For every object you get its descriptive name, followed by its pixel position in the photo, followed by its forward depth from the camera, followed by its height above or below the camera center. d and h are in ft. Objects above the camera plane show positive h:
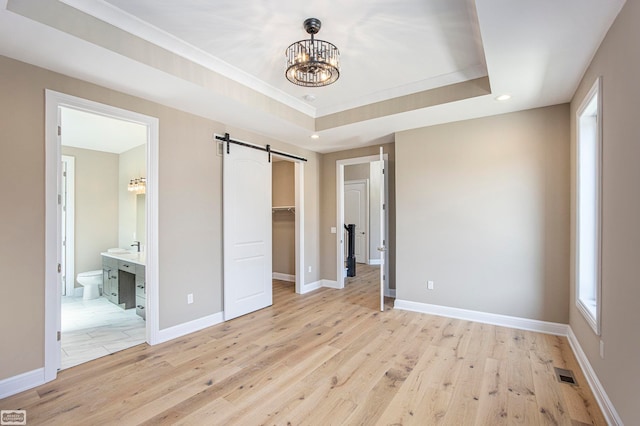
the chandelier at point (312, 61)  7.52 +3.88
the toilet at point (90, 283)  15.88 -3.87
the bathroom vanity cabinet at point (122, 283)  13.10 -3.55
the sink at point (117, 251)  16.56 -2.27
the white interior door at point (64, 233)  16.69 -1.24
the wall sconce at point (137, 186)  16.66 +1.46
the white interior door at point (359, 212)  27.49 -0.05
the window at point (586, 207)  9.12 +0.15
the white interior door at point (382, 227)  13.39 -0.70
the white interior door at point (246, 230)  12.89 -0.89
